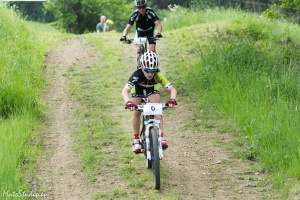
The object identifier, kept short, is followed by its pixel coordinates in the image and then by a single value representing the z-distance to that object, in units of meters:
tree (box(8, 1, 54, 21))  49.34
